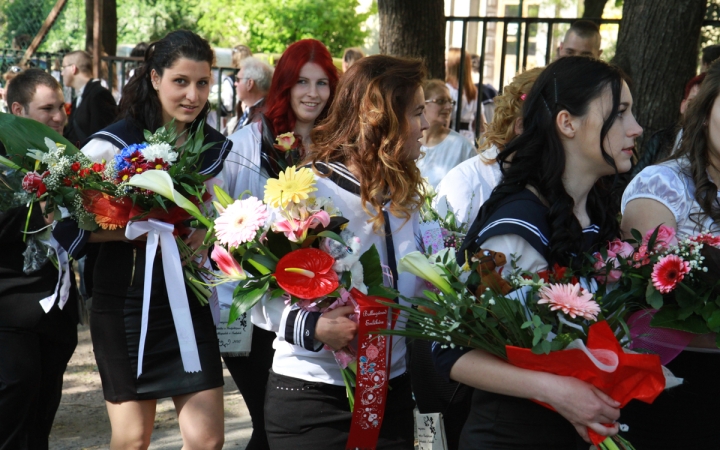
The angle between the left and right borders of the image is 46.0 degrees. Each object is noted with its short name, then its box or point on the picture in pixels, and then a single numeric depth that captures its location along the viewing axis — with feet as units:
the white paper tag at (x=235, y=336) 13.16
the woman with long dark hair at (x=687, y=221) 9.93
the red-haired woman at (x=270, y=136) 13.62
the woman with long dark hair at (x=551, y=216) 7.70
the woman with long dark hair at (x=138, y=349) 12.01
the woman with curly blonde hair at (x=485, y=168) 13.98
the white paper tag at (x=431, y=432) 10.18
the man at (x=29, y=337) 13.10
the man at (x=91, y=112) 25.00
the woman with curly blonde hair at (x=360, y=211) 9.46
